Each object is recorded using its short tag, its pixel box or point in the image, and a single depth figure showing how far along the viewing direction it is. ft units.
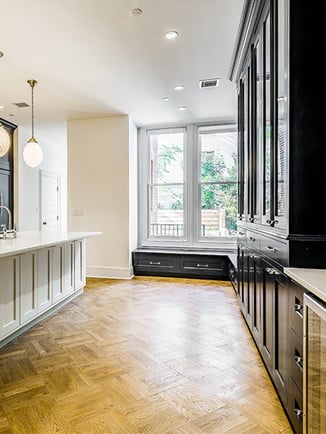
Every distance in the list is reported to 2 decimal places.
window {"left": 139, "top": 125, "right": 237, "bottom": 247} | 18.67
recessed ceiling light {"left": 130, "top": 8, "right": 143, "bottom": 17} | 8.29
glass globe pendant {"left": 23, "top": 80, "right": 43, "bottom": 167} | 12.53
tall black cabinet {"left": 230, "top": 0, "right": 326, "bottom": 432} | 5.11
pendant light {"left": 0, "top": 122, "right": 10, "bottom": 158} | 11.76
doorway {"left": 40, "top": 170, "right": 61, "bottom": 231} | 23.27
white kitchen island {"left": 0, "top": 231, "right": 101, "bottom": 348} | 8.38
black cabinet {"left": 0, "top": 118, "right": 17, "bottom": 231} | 18.70
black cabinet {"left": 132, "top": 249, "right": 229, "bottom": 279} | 17.19
